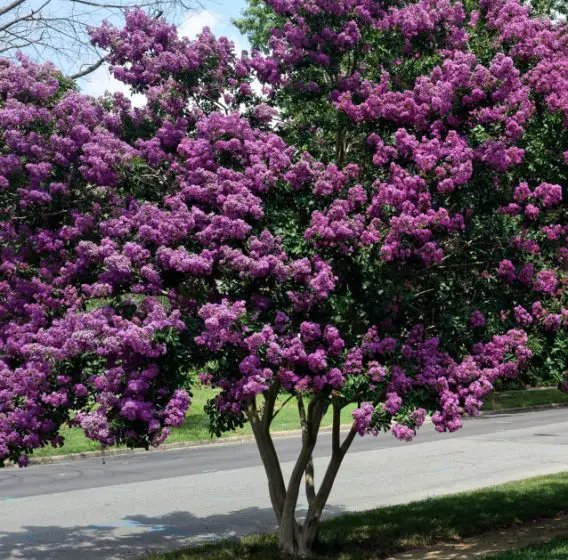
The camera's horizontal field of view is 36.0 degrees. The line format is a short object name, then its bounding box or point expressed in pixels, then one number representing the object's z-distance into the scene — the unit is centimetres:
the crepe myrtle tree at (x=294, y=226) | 695
